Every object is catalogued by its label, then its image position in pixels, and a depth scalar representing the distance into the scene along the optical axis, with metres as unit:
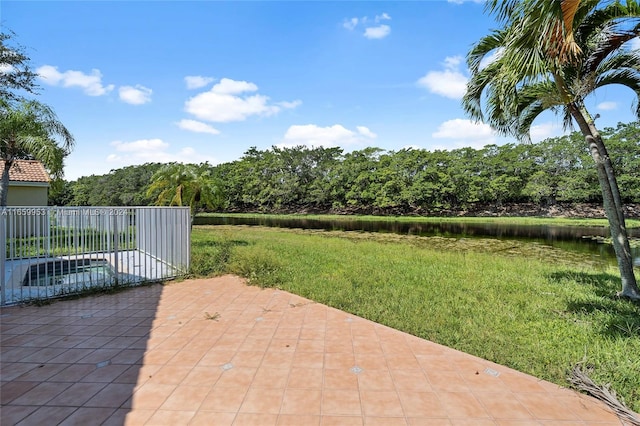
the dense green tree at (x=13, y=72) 9.66
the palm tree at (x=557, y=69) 3.55
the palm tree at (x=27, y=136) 8.63
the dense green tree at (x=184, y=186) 11.31
